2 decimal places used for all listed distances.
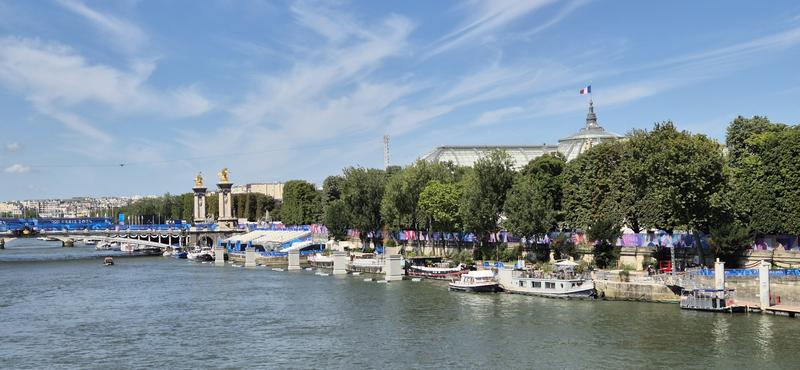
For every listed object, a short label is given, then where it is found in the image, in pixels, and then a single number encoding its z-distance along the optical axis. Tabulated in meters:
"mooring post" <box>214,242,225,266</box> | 126.12
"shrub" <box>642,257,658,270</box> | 69.31
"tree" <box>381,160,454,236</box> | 102.69
